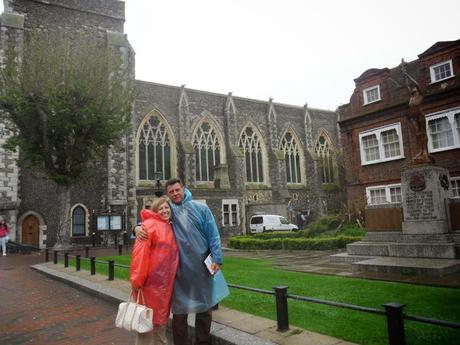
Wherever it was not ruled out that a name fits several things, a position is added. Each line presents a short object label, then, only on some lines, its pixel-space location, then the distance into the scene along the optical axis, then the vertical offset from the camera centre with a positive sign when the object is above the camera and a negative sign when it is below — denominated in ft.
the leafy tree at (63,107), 52.29 +16.62
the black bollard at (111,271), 29.60 -3.69
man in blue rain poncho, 13.20 -1.78
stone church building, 72.08 +17.16
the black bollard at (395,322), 11.37 -3.37
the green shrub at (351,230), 55.36 -2.62
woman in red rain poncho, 12.46 -1.61
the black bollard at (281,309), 15.23 -3.76
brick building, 63.41 +16.07
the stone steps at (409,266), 26.71 -4.14
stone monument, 33.40 +1.85
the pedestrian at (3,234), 57.62 -0.78
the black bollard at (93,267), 32.83 -3.68
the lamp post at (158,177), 61.97 +7.51
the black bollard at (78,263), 36.68 -3.65
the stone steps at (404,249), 31.19 -3.48
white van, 92.94 -1.76
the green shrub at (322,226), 66.28 -2.07
